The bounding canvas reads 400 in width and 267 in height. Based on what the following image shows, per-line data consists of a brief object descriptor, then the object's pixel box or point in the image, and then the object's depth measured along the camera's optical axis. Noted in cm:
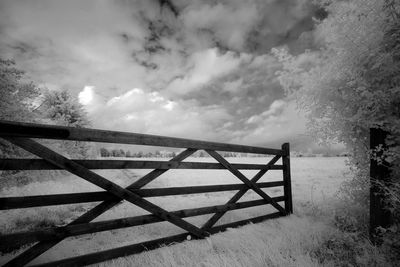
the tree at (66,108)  1736
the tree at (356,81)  325
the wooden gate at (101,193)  265
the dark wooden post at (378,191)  374
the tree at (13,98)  863
